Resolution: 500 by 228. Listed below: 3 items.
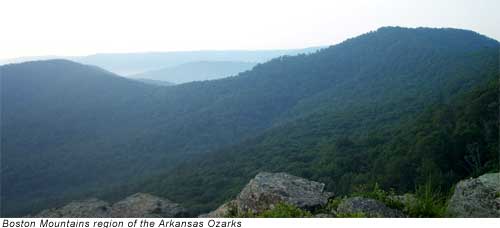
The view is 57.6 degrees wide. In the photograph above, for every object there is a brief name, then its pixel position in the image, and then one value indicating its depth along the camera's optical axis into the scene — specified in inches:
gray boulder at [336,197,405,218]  248.7
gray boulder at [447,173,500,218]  253.3
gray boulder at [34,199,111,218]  381.4
